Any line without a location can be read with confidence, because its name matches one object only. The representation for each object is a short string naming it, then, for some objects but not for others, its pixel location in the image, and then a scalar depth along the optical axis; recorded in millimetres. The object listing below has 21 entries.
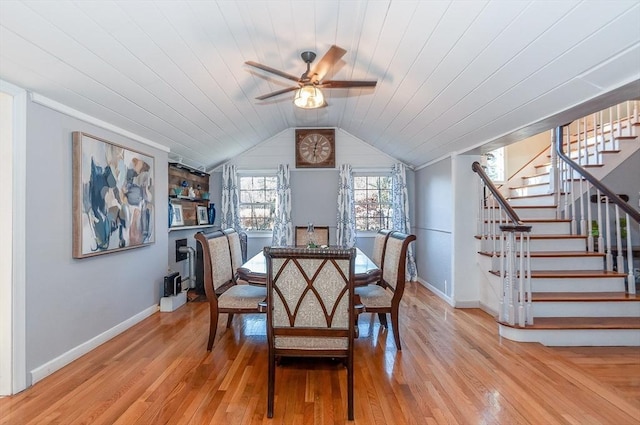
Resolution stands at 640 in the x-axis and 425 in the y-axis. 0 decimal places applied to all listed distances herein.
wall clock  5906
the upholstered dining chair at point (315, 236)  4681
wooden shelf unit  4699
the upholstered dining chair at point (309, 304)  1927
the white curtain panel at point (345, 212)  5809
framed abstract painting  2664
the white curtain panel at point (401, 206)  5723
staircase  3025
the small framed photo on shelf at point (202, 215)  5473
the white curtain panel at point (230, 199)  5809
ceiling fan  2428
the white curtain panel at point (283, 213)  5762
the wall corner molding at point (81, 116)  2331
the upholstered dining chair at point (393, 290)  2881
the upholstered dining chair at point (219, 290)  2873
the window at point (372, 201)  6098
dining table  2646
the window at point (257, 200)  6113
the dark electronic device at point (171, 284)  4027
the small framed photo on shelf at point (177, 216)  4660
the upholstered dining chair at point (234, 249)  3611
